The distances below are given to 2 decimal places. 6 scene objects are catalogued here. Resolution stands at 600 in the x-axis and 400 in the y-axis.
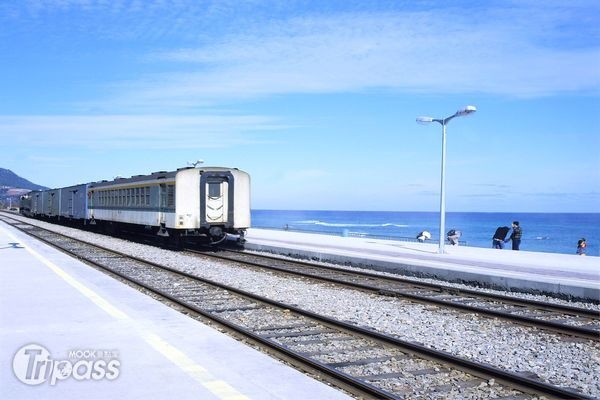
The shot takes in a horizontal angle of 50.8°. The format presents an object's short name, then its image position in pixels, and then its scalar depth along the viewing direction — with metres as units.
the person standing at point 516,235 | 24.16
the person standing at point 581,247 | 24.00
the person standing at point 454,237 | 27.47
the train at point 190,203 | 22.64
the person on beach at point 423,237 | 29.09
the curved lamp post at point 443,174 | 21.36
